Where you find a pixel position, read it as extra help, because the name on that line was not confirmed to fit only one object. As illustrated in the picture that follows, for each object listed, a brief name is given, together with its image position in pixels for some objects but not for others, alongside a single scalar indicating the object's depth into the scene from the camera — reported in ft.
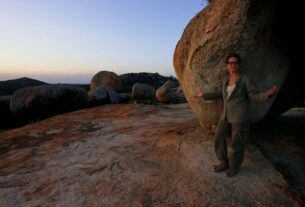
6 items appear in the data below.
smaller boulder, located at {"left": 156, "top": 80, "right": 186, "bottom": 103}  30.97
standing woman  9.76
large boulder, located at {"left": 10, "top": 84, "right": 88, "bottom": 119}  23.42
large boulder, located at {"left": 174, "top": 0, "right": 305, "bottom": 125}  10.51
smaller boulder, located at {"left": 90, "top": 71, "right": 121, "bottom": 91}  40.40
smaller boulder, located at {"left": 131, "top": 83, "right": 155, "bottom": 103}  33.41
